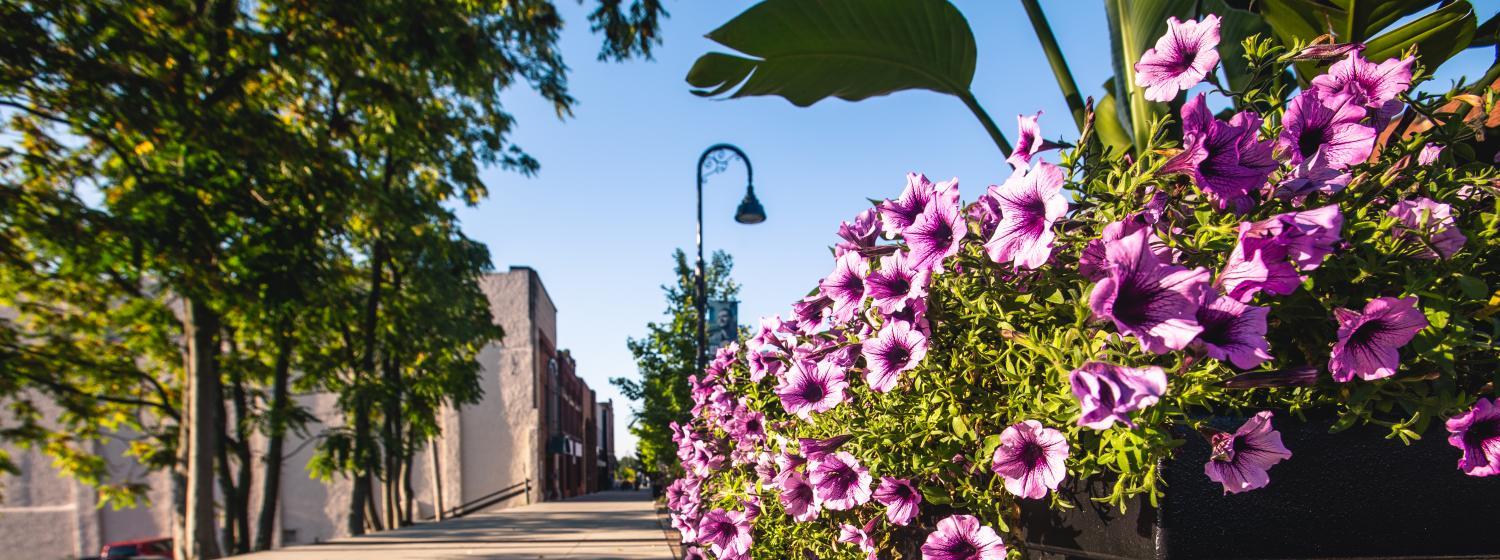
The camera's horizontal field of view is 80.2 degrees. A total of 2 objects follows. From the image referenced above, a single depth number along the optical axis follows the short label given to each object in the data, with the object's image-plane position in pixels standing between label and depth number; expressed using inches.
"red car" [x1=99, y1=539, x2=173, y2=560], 869.8
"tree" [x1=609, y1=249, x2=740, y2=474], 636.7
